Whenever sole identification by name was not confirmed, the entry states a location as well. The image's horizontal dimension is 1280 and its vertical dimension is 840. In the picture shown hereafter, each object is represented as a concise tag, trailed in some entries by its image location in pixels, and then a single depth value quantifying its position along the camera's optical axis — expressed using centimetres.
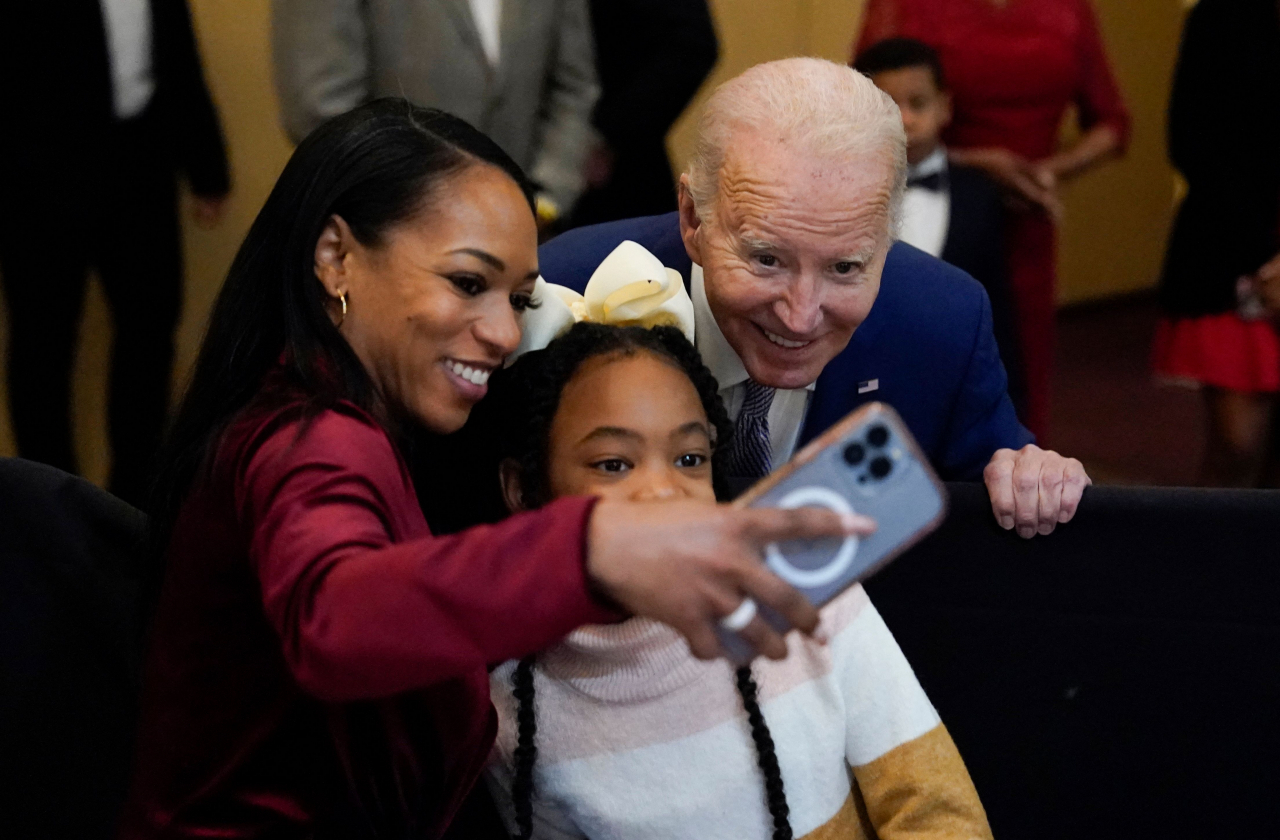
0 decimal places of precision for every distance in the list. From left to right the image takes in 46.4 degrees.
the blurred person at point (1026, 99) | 315
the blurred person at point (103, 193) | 310
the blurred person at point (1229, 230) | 304
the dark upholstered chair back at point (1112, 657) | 164
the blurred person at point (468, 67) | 284
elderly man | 176
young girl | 149
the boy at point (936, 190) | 296
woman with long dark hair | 120
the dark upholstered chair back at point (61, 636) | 174
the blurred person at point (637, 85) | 303
